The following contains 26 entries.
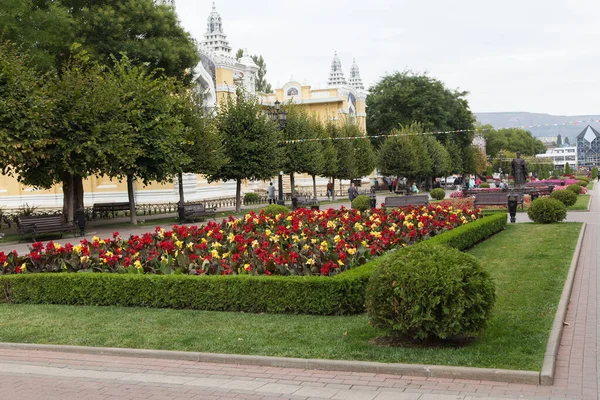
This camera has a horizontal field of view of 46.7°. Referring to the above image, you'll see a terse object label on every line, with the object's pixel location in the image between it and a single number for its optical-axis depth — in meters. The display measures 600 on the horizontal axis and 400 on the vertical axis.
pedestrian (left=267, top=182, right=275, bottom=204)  44.06
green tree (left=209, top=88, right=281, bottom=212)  34.72
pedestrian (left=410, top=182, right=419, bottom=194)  53.06
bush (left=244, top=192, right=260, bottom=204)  46.19
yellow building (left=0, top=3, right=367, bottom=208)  40.94
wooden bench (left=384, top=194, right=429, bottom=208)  31.61
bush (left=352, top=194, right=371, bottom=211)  31.56
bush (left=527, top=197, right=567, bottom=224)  21.38
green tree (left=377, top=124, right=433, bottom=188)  54.88
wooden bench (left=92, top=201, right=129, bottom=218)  33.56
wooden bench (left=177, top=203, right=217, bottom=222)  28.50
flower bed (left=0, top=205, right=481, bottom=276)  11.05
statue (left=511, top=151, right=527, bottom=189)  32.19
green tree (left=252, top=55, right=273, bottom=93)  89.73
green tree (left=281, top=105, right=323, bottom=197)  43.06
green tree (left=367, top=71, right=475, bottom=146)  72.44
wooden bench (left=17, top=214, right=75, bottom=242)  22.50
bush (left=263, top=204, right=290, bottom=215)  23.62
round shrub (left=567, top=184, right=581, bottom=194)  35.29
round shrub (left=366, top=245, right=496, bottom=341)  7.32
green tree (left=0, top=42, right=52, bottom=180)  22.06
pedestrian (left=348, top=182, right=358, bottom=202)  40.20
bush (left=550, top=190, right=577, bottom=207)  28.66
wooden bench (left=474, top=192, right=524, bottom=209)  29.31
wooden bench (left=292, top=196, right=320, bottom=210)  35.68
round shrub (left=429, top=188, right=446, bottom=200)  40.31
